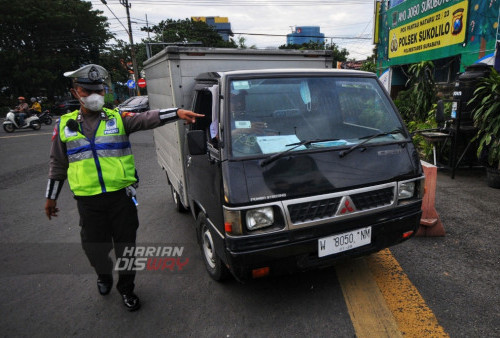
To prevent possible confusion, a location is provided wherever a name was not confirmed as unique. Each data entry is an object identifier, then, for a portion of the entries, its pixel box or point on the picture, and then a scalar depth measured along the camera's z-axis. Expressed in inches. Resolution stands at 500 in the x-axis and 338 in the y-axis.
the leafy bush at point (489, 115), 199.0
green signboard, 278.2
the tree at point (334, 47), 1613.2
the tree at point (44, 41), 1059.9
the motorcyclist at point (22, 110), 624.4
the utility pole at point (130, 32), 1085.8
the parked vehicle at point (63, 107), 1009.1
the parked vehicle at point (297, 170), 88.4
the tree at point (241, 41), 1671.8
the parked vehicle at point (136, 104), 708.7
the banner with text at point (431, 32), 309.1
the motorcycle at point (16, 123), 609.9
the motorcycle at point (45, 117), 730.8
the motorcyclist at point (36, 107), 773.5
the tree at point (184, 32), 1699.1
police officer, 99.8
